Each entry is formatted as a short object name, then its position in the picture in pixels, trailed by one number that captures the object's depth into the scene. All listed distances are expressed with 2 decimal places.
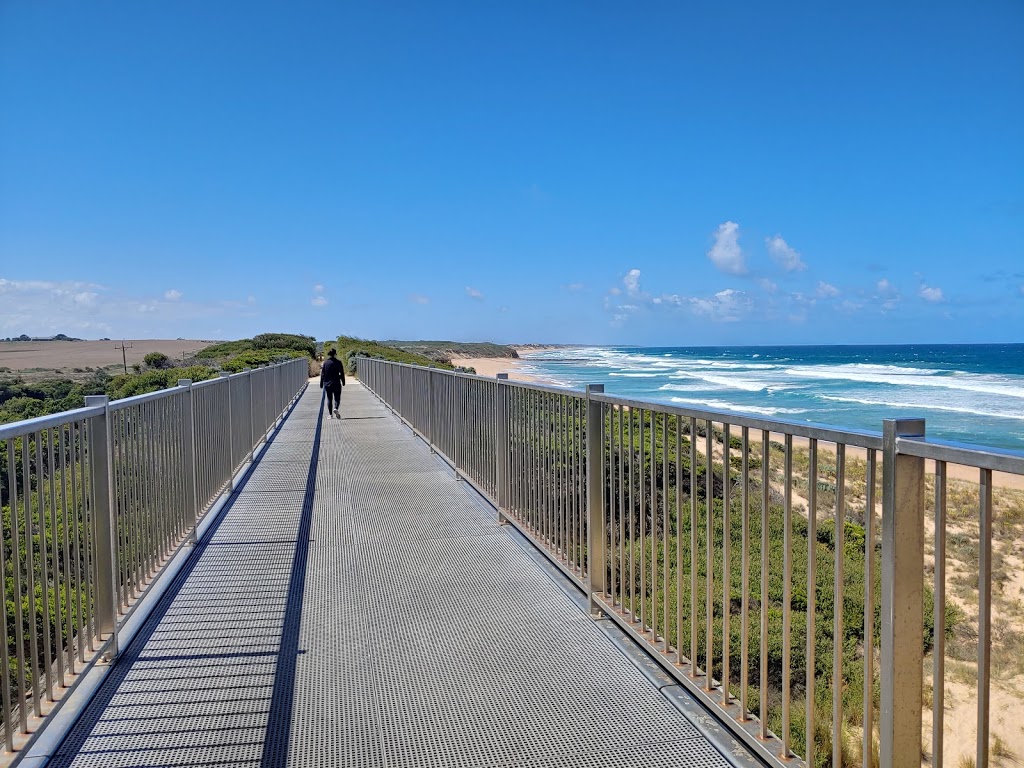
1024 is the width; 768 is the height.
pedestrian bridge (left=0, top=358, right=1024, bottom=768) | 2.39
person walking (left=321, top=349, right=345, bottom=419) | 16.47
